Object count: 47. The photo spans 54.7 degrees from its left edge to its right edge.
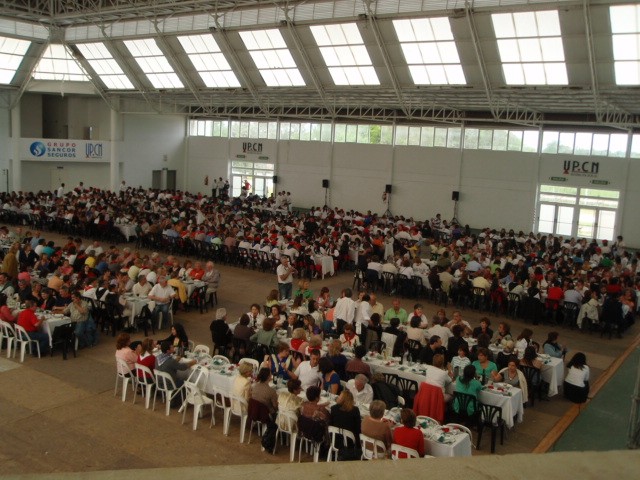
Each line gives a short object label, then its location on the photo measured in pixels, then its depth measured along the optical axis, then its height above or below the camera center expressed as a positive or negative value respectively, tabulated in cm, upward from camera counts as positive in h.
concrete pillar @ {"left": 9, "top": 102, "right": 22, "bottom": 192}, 3316 +87
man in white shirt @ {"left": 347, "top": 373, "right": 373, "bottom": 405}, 806 -273
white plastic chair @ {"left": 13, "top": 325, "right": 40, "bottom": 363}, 1087 -309
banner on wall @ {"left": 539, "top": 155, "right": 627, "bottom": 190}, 2598 +106
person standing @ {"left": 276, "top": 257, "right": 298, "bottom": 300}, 1536 -246
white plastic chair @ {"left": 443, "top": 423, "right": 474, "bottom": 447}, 747 -288
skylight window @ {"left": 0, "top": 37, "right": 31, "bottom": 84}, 3002 +544
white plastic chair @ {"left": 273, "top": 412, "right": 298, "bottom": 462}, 770 -306
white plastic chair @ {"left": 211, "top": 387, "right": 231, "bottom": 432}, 835 -321
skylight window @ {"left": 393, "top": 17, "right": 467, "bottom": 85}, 2158 +498
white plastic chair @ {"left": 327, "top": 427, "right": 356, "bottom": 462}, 724 -302
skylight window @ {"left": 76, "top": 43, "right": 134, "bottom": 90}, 3206 +559
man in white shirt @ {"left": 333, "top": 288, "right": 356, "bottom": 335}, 1191 -247
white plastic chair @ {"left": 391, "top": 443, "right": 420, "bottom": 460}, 666 -284
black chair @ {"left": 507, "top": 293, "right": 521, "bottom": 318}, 1565 -285
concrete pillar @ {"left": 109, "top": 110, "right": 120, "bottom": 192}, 3694 +111
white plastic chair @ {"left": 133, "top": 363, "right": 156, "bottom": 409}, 906 -305
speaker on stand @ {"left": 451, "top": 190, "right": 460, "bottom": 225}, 3022 -65
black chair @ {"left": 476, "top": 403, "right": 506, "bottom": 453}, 832 -307
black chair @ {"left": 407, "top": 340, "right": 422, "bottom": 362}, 1095 -287
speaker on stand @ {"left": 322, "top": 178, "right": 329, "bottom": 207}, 3472 -41
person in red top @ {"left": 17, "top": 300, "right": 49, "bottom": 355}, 1097 -279
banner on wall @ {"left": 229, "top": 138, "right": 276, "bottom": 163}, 3738 +177
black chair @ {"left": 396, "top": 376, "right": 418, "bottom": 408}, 934 -308
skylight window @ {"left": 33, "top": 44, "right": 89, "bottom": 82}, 3281 +550
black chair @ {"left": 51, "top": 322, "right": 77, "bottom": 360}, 1117 -304
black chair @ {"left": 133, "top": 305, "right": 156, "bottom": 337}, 1281 -306
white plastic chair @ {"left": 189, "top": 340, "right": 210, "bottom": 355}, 995 -280
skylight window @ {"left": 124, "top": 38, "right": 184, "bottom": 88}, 3009 +549
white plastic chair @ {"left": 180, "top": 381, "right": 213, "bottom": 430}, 853 -311
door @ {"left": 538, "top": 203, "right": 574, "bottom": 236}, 2755 -112
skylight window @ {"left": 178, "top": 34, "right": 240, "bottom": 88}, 2797 +537
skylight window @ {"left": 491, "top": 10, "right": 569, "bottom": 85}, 1948 +480
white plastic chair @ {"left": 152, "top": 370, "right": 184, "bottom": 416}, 888 -312
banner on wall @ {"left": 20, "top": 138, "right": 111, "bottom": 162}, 3378 +102
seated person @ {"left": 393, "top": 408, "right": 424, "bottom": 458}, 670 -269
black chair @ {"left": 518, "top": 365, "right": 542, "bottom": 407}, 1007 -303
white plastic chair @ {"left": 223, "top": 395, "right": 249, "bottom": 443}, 813 -305
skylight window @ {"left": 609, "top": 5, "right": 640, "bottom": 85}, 1778 +470
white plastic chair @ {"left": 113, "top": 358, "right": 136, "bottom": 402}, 926 -305
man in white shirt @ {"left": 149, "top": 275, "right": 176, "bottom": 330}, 1308 -259
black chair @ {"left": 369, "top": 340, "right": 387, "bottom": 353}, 1080 -283
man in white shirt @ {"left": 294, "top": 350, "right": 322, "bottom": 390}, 868 -270
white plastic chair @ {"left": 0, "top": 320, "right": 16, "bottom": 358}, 1108 -307
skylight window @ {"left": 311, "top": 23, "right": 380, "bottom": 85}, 2372 +515
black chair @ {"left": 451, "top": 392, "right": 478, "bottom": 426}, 840 -294
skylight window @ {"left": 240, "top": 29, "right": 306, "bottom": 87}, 2578 +525
